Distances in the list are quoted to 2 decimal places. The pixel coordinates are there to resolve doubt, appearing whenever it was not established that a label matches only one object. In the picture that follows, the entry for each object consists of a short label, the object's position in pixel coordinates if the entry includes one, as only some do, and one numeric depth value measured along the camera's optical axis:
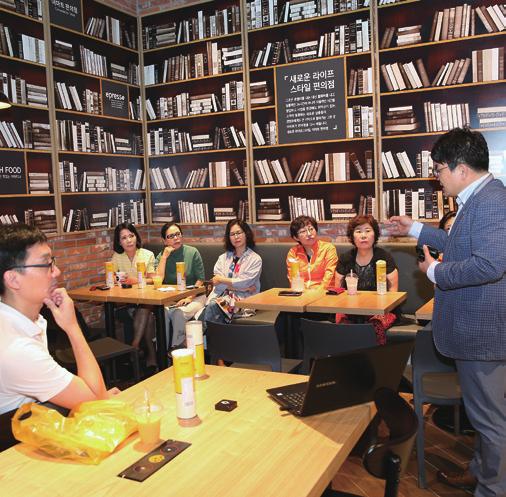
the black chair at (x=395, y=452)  1.22
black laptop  1.56
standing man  2.25
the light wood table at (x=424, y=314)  3.33
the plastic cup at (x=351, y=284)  3.77
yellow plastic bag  1.41
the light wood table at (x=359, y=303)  3.38
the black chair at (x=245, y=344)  2.79
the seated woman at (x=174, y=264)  4.98
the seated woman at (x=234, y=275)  4.67
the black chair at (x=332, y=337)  2.65
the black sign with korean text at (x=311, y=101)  5.19
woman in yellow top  5.12
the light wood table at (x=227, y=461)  1.25
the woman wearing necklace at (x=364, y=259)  4.13
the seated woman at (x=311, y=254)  4.61
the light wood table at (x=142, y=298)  4.13
